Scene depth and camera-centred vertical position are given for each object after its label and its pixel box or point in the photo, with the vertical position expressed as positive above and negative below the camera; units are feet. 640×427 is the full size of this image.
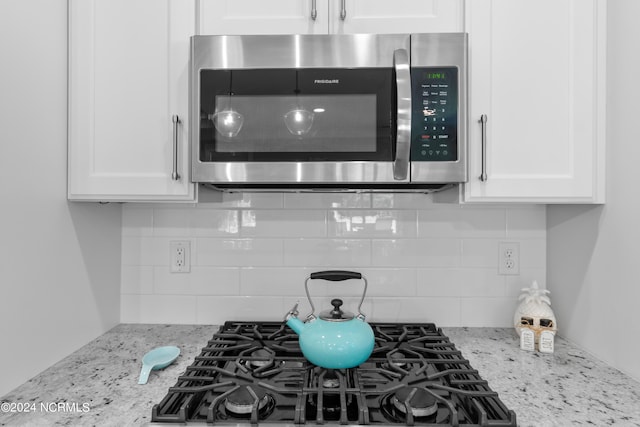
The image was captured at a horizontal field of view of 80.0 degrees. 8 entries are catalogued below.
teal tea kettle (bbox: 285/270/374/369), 3.20 -1.07
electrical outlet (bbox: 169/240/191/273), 4.85 -0.54
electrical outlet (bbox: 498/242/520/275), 4.75 -0.54
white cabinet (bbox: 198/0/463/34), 3.74 +1.95
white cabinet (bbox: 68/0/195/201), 3.77 +1.16
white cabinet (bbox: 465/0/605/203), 3.69 +1.15
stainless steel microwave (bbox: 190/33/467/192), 3.59 +1.00
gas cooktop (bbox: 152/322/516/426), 2.68 -1.40
